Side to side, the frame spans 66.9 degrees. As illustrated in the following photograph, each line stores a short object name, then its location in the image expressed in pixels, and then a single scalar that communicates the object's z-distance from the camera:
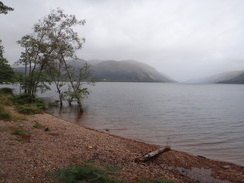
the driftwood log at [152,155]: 8.92
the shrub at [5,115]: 13.44
